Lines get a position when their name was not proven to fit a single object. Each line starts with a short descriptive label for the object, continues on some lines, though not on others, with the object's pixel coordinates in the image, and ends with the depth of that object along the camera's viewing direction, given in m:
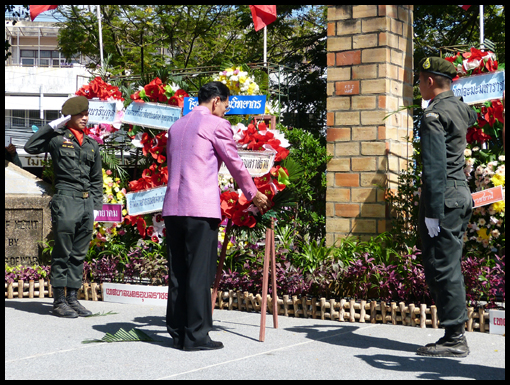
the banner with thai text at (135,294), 6.83
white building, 44.03
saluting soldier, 6.39
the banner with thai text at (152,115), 6.78
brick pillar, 6.85
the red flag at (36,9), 8.13
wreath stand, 5.30
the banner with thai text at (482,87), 5.92
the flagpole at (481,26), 8.01
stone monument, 7.95
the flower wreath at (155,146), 7.00
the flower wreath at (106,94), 7.61
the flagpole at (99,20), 15.28
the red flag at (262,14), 7.80
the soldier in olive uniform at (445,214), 4.45
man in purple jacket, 4.72
